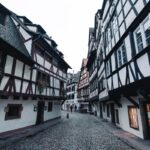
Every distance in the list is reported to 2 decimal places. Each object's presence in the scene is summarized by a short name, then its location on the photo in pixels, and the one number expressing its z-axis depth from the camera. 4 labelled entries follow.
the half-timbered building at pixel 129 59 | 5.95
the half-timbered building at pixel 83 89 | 30.72
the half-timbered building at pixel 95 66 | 19.56
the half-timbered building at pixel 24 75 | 8.52
